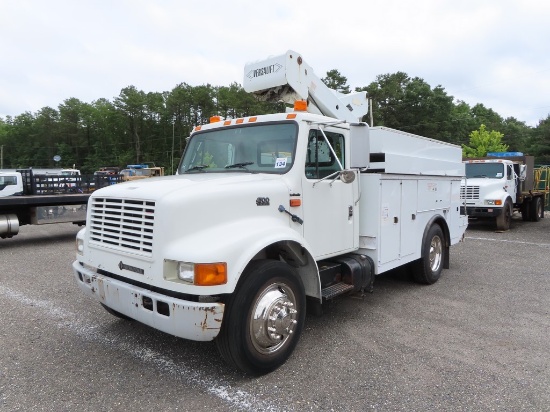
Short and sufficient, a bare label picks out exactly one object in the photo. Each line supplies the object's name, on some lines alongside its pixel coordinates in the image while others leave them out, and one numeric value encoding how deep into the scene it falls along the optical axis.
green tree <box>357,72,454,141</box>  48.69
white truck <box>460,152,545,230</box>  12.40
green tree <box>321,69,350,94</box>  46.75
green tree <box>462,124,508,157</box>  48.07
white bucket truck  3.00
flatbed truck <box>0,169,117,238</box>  9.37
